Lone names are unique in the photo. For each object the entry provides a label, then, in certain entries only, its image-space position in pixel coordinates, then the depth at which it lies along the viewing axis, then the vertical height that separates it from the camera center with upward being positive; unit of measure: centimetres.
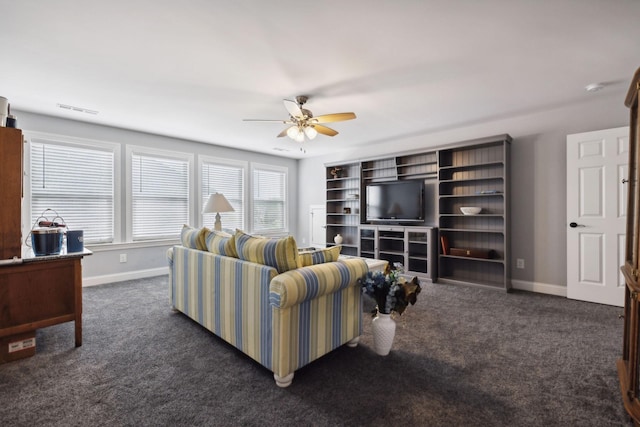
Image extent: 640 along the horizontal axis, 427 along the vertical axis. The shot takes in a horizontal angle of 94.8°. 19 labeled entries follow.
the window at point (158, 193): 472 +33
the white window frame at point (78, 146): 381 +70
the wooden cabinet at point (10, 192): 216 +15
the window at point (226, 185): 556 +54
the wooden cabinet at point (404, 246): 456 -60
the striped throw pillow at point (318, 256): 210 -33
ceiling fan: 311 +102
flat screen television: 484 +18
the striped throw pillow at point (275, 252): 193 -27
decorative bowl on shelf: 423 +3
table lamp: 404 +10
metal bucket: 226 -22
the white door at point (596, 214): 330 -3
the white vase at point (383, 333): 217 -89
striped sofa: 182 -65
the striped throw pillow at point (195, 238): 275 -25
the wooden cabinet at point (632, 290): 149 -39
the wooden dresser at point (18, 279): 213 -50
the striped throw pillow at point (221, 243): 235 -26
